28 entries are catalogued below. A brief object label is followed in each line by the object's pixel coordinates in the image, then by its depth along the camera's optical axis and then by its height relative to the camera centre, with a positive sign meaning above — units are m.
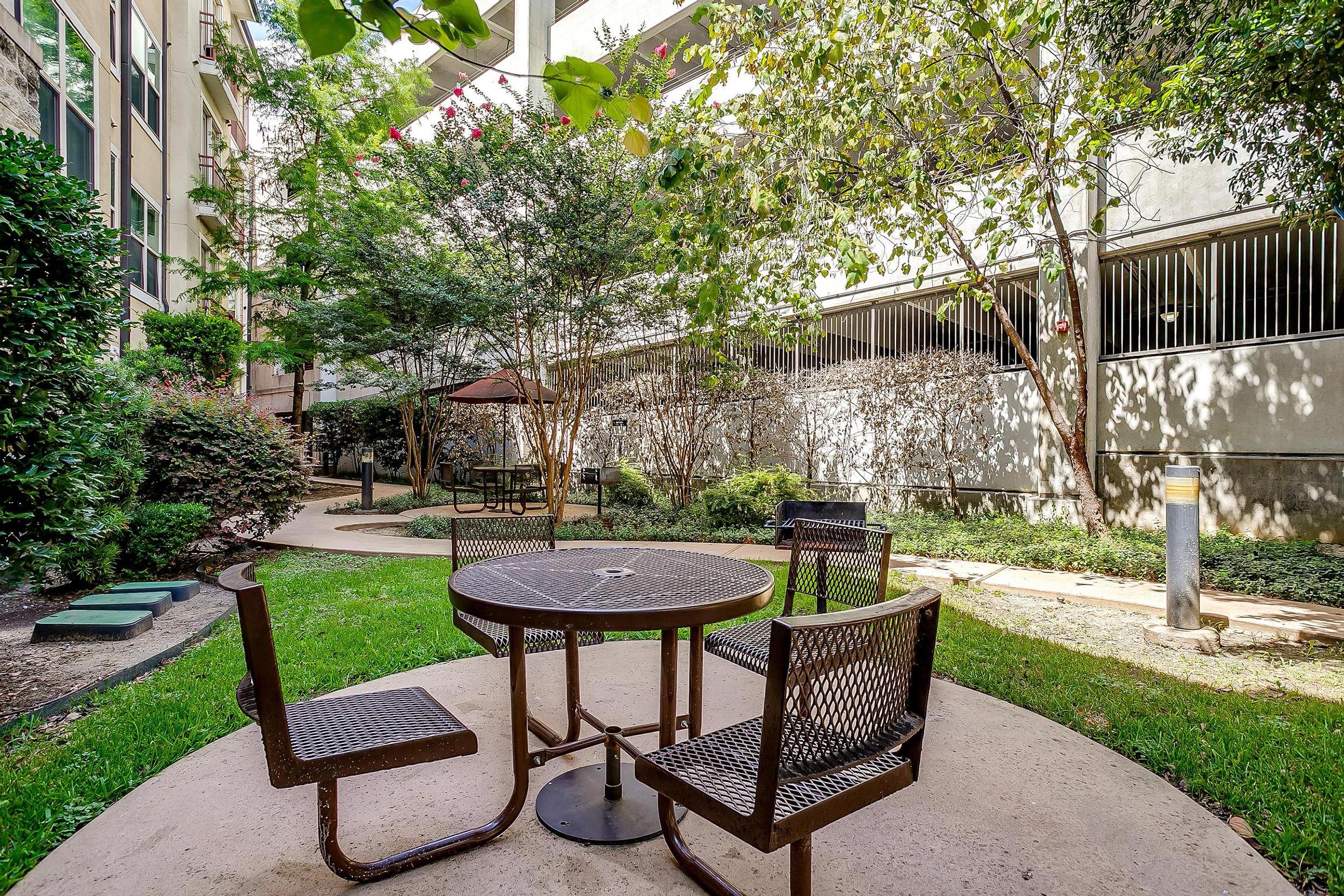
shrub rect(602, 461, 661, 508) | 11.51 -0.61
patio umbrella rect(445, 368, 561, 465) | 10.08 +1.05
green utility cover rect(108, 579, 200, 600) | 5.08 -1.03
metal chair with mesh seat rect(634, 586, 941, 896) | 1.50 -0.74
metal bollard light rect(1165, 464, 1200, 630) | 4.74 -0.67
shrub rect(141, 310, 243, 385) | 11.15 +2.05
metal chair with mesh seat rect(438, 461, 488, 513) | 11.66 -0.56
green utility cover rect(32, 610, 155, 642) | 4.09 -1.07
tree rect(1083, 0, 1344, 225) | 3.61 +2.31
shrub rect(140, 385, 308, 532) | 6.48 -0.01
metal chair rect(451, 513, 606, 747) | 2.86 -0.54
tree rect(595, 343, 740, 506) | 10.67 +0.80
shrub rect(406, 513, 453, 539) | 9.18 -1.02
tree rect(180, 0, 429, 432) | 13.58 +6.67
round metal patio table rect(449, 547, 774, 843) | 1.99 -0.47
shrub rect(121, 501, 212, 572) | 5.82 -0.69
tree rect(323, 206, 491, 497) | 10.40 +2.35
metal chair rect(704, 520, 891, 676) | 2.90 -0.58
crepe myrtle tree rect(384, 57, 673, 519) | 8.38 +3.18
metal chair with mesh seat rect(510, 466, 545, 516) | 10.80 -0.56
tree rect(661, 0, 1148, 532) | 4.47 +2.79
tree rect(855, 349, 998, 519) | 8.95 +0.65
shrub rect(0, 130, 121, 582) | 3.31 +0.56
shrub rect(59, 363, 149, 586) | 3.96 -0.06
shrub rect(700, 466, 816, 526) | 9.12 -0.56
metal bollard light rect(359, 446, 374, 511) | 11.87 -0.49
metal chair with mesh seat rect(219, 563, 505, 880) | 1.71 -0.84
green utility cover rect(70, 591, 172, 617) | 4.53 -1.03
